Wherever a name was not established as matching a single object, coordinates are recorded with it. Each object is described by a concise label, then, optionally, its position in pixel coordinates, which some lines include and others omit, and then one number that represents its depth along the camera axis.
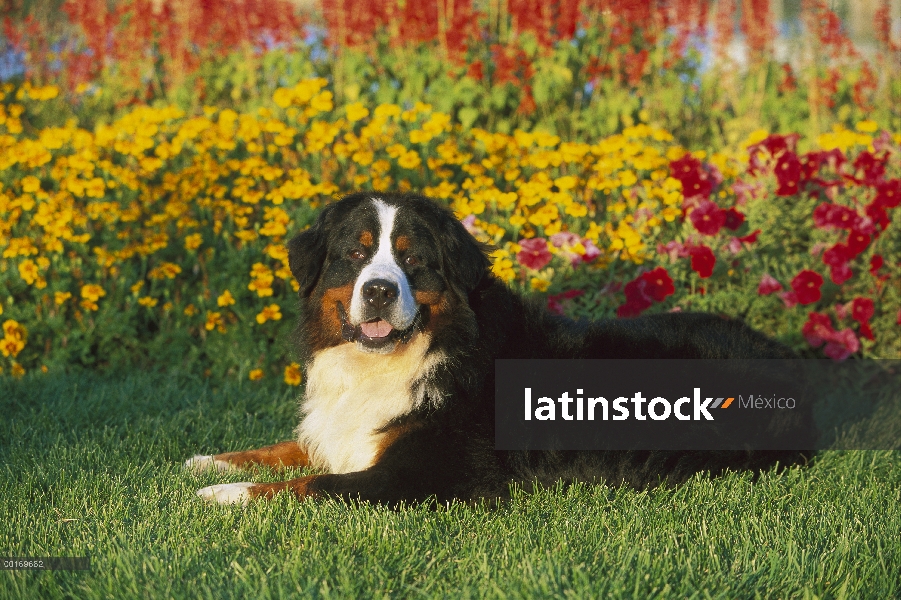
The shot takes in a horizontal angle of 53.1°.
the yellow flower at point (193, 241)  5.50
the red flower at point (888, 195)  5.28
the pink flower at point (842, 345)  5.36
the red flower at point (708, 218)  5.23
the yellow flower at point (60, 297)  5.29
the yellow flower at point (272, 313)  5.36
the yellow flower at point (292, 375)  5.35
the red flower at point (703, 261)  5.10
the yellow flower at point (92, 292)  5.38
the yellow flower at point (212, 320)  5.45
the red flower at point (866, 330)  5.37
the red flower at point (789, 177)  5.41
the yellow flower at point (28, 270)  5.27
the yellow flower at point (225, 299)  5.38
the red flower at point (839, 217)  5.26
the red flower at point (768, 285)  5.23
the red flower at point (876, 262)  5.25
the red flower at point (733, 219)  5.33
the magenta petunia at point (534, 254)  5.25
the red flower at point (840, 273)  5.22
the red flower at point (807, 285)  5.14
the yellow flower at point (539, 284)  5.32
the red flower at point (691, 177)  5.49
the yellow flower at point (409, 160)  5.74
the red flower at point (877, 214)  5.29
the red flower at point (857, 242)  5.24
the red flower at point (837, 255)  5.22
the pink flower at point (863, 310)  5.29
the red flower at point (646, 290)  5.00
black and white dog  3.48
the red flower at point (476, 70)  7.22
